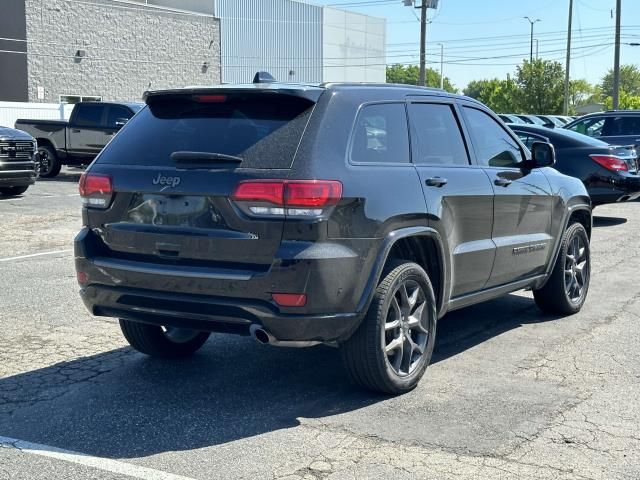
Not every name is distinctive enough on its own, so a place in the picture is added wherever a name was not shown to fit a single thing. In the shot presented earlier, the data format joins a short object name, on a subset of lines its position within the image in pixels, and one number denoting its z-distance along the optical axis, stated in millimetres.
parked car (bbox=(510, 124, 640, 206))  13898
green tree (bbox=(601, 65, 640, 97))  133225
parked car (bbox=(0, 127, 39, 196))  16578
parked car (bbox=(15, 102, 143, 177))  23203
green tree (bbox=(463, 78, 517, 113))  74425
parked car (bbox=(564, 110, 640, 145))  17406
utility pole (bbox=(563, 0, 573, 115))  52000
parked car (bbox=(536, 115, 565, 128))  35134
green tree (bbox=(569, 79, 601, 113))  111962
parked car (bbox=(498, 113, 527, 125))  28166
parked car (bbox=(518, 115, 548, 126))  33531
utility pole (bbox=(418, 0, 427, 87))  42781
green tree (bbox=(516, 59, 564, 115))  68438
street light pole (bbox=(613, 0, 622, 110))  41250
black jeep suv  4812
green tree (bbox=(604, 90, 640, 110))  68838
